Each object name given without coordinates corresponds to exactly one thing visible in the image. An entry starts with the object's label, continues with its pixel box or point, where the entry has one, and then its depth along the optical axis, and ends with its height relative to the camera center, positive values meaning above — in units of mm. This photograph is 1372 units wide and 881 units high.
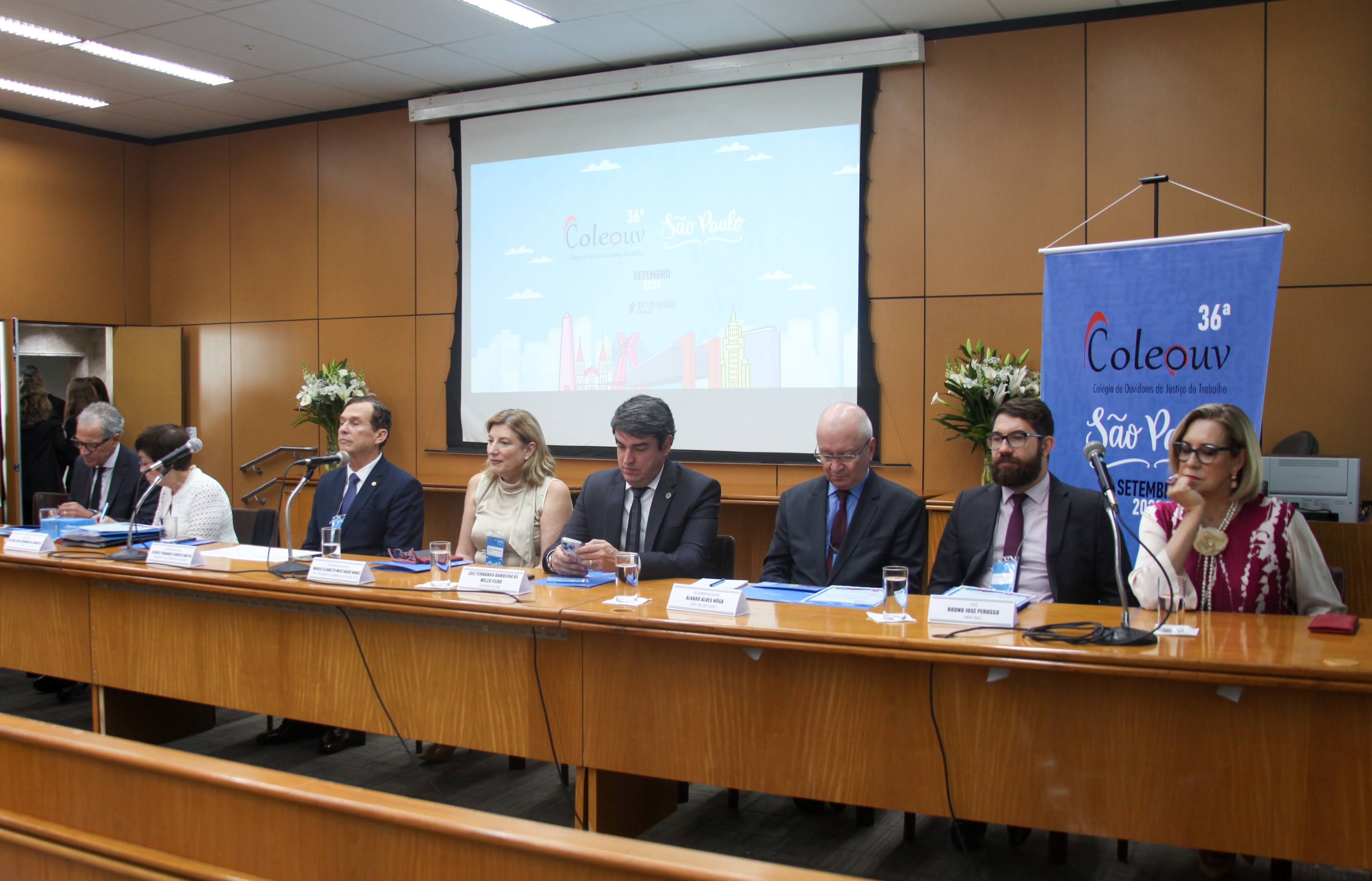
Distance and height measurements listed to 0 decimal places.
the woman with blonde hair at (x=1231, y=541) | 2469 -341
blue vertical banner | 3705 +272
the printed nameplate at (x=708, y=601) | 2289 -466
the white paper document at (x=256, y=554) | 3324 -524
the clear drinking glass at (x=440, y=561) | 2816 -449
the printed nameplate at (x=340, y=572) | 2822 -483
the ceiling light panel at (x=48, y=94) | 6410 +2149
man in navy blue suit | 3801 -357
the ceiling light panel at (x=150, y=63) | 5730 +2145
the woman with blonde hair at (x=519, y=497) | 3613 -340
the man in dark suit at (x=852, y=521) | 3059 -363
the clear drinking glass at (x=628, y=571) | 2508 -426
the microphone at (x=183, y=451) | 3322 -155
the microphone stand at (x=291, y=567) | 3014 -505
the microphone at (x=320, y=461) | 3123 -173
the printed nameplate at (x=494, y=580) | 2604 -473
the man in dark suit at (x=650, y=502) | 3229 -327
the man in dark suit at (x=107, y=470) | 4531 -298
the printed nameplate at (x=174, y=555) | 3139 -482
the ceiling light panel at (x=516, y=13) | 4996 +2091
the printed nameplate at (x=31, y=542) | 3471 -487
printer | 3740 -289
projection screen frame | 5309 +233
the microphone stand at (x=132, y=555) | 3262 -503
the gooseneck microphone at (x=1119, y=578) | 1979 -400
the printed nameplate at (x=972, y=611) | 2170 -460
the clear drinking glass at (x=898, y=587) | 2262 -423
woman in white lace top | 3988 -373
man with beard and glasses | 2908 -380
